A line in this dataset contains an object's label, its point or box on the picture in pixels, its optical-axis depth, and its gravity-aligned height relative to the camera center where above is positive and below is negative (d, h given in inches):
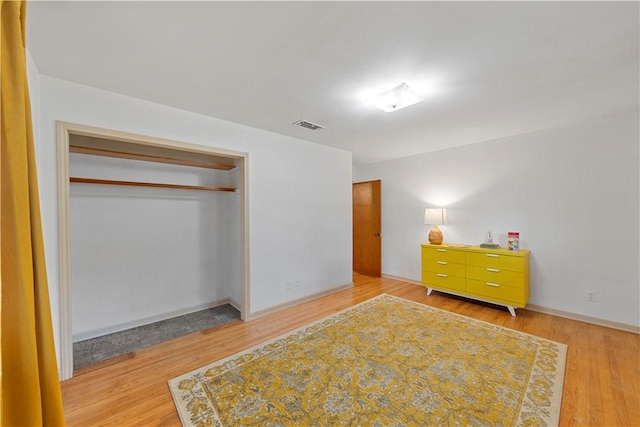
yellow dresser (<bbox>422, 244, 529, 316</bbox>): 125.3 -36.7
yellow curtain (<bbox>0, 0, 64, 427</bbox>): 33.3 -5.1
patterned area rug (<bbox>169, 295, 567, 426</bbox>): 64.9 -53.3
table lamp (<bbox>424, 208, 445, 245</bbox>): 161.5 -9.2
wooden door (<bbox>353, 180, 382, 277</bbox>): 208.8 -17.9
